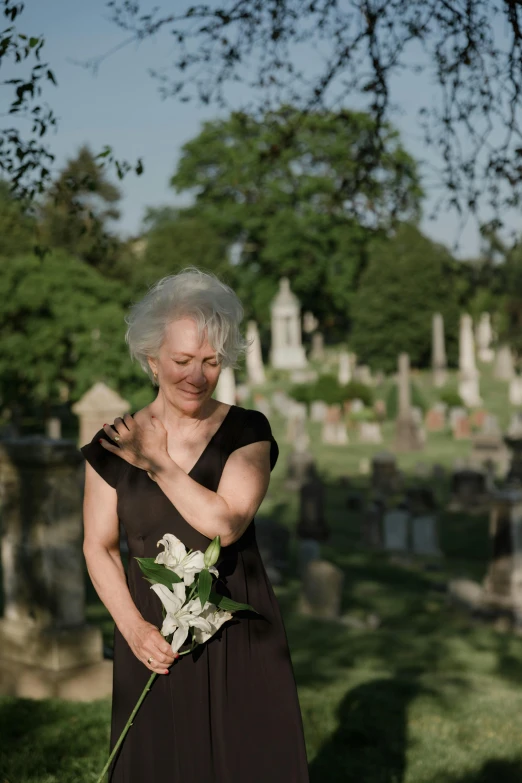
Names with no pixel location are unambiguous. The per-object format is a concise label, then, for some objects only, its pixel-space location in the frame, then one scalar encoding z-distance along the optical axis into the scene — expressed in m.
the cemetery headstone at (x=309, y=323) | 54.72
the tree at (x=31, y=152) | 5.30
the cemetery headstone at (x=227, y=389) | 27.33
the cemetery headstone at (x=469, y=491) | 19.44
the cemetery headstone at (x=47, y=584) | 6.21
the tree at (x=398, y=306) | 46.84
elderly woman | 2.92
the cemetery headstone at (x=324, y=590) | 10.55
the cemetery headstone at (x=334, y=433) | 29.45
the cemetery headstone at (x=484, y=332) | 54.20
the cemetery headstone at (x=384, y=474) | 20.64
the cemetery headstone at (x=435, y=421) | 32.00
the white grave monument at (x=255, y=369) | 46.09
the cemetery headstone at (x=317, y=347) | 52.25
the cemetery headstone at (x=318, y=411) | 34.84
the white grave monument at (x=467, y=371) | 37.34
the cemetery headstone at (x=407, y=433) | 27.73
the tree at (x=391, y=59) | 6.00
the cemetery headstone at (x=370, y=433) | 30.05
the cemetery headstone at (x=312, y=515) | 16.12
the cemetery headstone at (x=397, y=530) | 15.22
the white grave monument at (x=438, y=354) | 43.09
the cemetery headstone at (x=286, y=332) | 47.78
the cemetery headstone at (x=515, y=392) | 37.72
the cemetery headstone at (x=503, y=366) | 43.50
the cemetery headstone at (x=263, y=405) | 36.46
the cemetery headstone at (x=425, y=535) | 15.02
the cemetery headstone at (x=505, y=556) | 10.89
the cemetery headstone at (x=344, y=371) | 41.66
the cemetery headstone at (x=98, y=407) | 13.13
